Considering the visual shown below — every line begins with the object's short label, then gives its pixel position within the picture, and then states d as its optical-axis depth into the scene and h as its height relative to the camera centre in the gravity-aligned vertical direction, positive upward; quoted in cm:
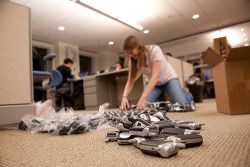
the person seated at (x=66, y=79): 322 +38
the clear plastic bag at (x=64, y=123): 85 -13
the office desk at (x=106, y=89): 352 +19
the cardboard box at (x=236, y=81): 116 +7
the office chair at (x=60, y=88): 300 +22
